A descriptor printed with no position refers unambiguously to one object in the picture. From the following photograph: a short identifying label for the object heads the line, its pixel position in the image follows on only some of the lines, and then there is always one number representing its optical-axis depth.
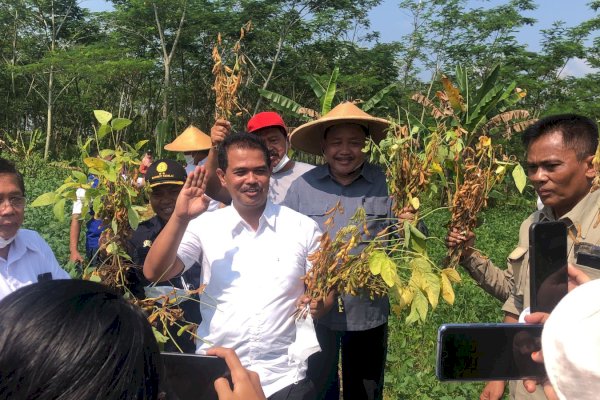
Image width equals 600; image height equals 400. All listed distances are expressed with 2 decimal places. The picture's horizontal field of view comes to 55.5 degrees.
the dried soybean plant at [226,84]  2.43
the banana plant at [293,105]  6.82
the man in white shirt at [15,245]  2.11
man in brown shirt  2.02
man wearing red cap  3.33
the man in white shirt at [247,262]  2.10
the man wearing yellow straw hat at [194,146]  4.20
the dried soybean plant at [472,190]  2.06
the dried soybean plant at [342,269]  2.06
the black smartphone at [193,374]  1.31
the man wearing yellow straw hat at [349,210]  2.82
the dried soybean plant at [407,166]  2.11
